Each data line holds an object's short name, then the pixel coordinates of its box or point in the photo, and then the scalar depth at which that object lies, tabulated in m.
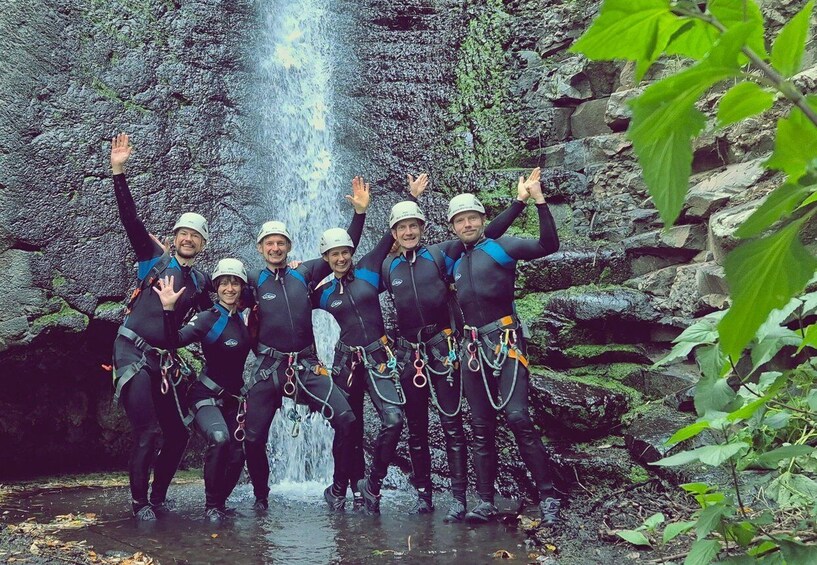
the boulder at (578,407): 6.68
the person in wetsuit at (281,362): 6.14
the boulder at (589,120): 8.79
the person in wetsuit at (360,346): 6.12
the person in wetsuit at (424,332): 6.11
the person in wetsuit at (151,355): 5.93
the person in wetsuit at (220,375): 5.88
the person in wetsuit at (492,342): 5.73
